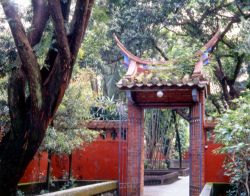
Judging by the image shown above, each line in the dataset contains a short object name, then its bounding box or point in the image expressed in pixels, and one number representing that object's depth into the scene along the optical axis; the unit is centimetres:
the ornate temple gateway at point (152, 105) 976
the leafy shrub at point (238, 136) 567
